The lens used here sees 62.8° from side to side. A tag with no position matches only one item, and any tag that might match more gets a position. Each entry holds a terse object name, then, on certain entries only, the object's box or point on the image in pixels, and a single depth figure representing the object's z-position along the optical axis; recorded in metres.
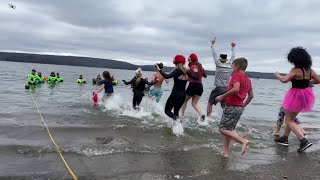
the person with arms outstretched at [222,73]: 7.39
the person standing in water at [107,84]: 9.94
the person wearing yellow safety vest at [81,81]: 26.45
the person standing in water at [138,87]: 8.34
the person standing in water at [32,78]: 19.36
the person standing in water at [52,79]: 23.41
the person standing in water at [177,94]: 6.51
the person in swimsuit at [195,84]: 6.89
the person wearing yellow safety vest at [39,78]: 20.51
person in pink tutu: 5.14
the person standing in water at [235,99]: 4.67
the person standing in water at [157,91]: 8.65
